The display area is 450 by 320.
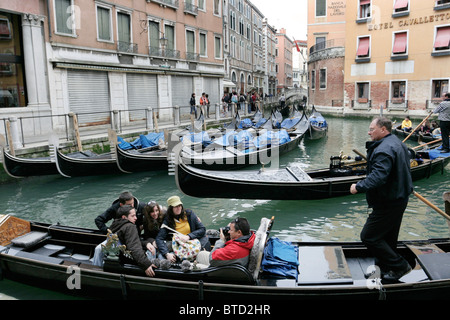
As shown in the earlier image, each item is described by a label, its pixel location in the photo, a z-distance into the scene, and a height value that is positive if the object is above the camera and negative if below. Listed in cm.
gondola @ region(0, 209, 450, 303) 252 -123
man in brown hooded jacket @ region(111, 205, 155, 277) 278 -96
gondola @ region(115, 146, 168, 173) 734 -112
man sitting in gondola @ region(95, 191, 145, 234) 344 -100
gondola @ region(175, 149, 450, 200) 483 -109
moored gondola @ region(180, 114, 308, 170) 764 -107
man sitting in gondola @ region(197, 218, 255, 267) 262 -99
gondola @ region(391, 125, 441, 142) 980 -102
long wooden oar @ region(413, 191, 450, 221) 283 -86
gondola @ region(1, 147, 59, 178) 652 -105
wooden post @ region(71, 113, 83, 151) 788 -55
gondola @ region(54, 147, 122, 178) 690 -110
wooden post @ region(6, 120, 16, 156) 683 -62
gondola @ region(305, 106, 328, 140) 1253 -93
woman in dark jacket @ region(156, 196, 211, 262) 318 -102
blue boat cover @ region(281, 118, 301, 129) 1266 -77
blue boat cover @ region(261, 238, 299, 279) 279 -116
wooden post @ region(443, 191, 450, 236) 284 -77
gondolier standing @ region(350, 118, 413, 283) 239 -58
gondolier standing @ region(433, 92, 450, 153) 706 -36
